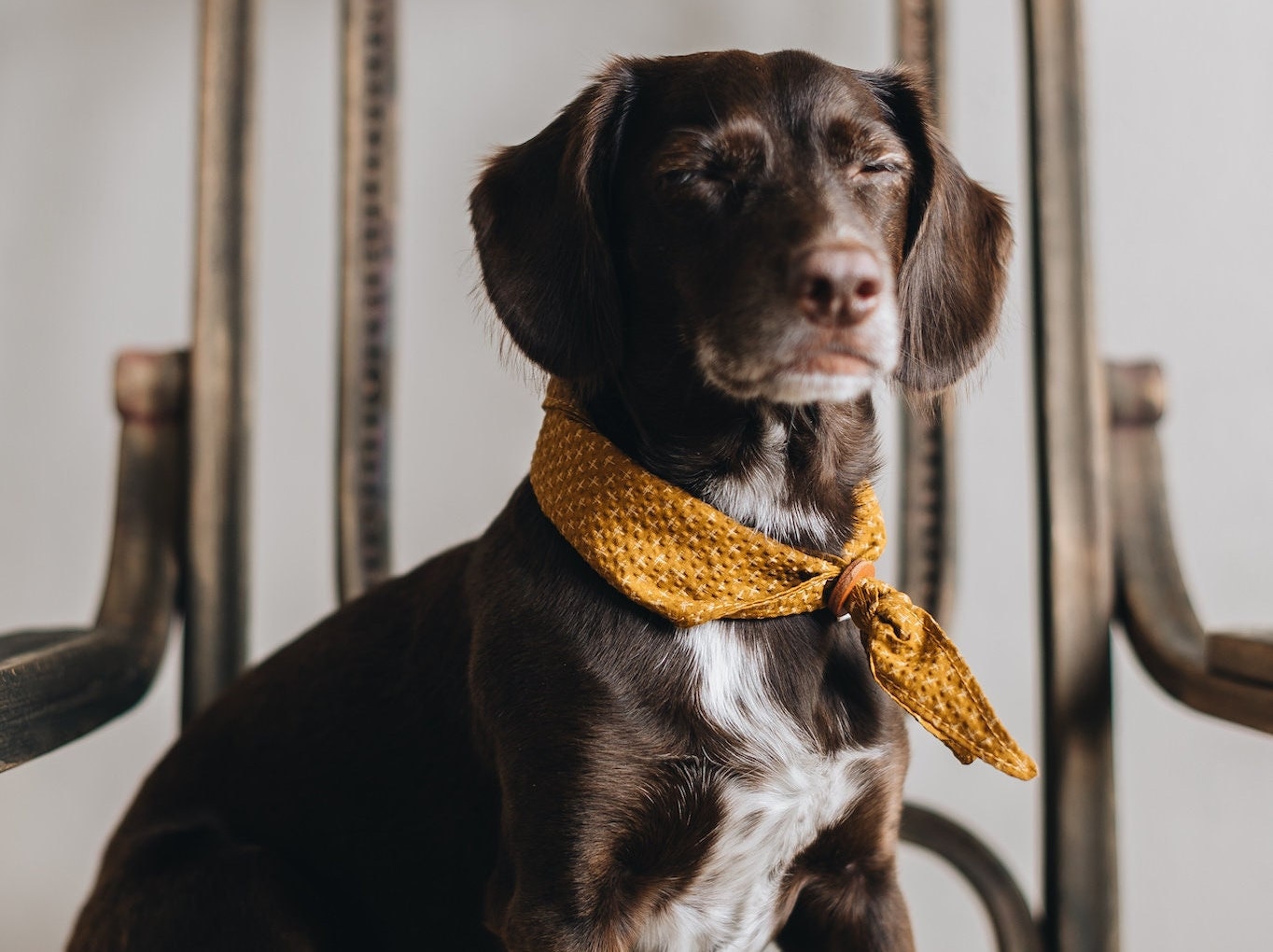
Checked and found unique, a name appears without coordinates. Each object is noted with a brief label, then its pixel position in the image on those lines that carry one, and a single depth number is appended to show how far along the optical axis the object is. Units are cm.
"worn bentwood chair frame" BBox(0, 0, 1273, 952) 131
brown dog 91
